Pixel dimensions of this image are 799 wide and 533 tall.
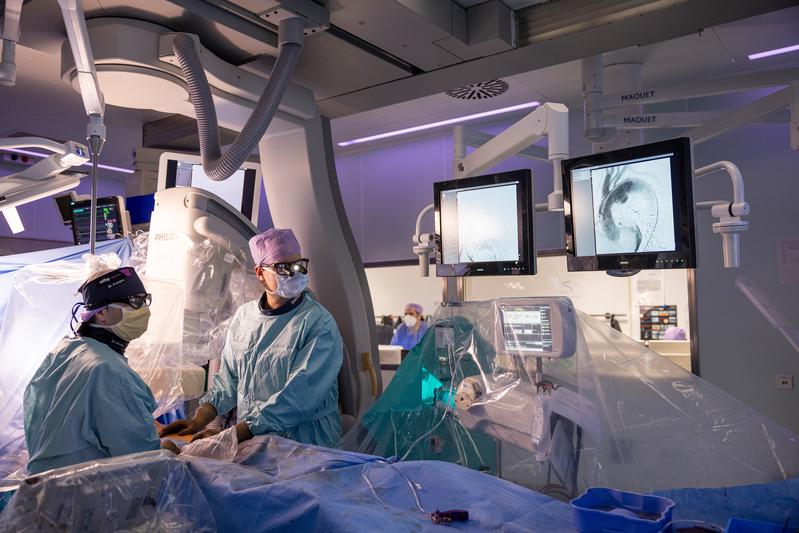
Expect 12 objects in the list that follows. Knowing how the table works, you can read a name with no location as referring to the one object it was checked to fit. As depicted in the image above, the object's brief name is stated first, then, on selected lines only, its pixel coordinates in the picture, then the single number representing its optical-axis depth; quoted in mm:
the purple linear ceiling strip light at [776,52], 4598
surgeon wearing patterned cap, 1859
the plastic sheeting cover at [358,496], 1346
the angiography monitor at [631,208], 2215
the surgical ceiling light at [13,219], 2533
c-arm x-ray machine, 2086
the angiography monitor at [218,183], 3670
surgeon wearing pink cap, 2371
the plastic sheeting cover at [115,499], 1277
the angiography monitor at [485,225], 2553
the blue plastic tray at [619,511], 1137
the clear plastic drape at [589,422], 2053
